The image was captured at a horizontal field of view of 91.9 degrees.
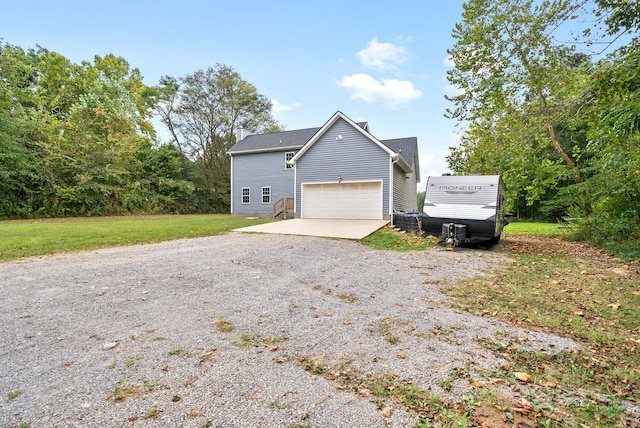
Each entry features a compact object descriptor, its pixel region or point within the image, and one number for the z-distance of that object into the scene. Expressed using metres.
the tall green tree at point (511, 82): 9.33
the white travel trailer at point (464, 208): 8.87
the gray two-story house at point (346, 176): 15.43
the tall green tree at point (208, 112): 29.36
